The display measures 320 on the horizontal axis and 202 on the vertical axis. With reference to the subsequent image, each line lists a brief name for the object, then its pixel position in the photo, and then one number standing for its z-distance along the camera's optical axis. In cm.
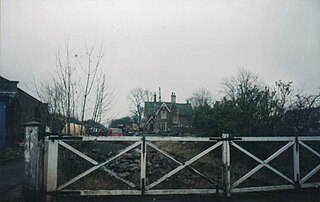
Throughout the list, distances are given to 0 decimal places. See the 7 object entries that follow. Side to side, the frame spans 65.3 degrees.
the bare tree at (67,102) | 848
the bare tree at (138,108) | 6612
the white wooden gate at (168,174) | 519
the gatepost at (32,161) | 498
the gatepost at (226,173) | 557
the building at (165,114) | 5925
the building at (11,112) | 1647
